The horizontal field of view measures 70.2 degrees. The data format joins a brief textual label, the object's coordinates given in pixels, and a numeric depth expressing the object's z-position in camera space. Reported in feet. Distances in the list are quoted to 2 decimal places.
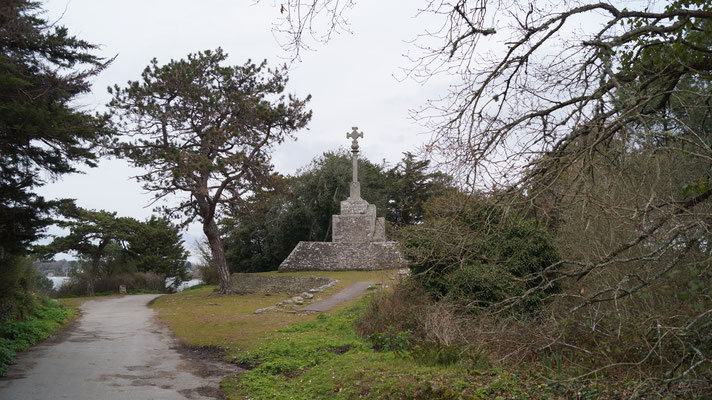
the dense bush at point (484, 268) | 31.86
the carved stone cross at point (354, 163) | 99.45
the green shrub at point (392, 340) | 27.89
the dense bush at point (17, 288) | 36.96
